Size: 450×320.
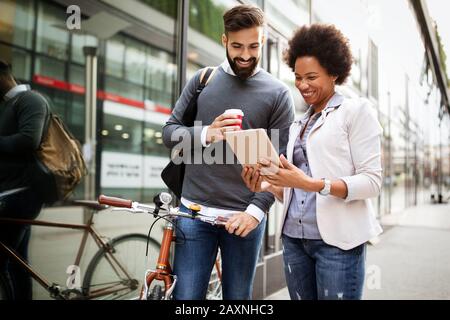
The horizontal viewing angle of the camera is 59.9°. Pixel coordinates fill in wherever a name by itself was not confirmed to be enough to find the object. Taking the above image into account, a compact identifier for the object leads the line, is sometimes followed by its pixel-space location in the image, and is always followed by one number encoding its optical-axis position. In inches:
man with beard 59.6
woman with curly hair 47.5
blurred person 77.8
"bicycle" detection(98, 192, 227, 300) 57.6
